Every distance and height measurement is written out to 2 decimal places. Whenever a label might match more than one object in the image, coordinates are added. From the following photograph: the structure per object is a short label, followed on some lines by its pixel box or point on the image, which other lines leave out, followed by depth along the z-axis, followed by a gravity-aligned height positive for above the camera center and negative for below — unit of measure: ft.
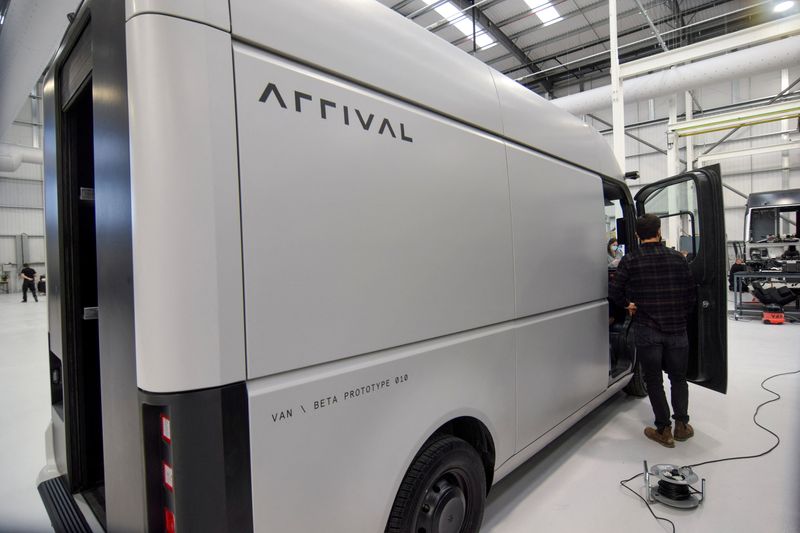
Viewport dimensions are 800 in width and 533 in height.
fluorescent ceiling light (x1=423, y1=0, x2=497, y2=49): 26.71 +17.21
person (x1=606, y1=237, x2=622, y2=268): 16.54 +0.23
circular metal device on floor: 7.64 -4.32
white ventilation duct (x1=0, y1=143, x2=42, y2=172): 44.06 +13.12
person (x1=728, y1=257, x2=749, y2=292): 31.48 -0.92
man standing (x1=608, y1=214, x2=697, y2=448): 9.85 -1.26
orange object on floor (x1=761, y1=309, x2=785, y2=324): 25.61 -3.92
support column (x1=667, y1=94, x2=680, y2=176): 27.24 +6.71
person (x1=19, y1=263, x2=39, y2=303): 46.02 +0.27
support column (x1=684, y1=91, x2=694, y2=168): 39.91 +12.65
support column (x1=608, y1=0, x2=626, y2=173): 18.84 +7.05
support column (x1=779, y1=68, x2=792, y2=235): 47.60 +8.61
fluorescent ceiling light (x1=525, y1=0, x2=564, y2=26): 29.25 +18.21
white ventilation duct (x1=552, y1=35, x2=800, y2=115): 19.40 +9.16
